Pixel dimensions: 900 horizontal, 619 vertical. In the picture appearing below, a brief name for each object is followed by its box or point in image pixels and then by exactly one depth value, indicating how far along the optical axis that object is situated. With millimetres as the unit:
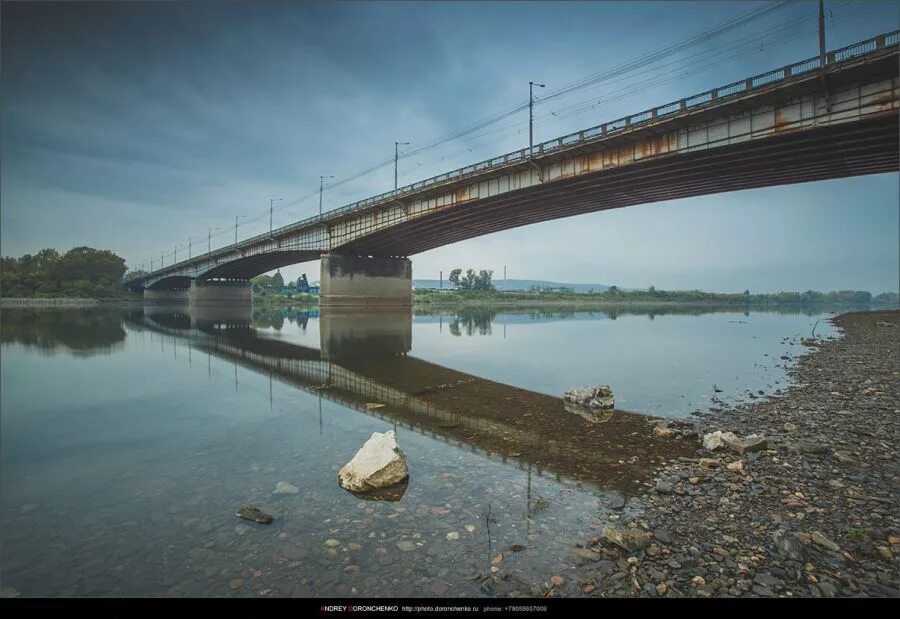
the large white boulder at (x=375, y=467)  5191
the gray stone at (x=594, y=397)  9602
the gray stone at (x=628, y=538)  3734
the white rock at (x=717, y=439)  6434
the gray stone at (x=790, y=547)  3531
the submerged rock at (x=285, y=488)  5199
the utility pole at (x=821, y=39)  19014
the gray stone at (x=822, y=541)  3654
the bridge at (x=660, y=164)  19812
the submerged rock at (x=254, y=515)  4412
